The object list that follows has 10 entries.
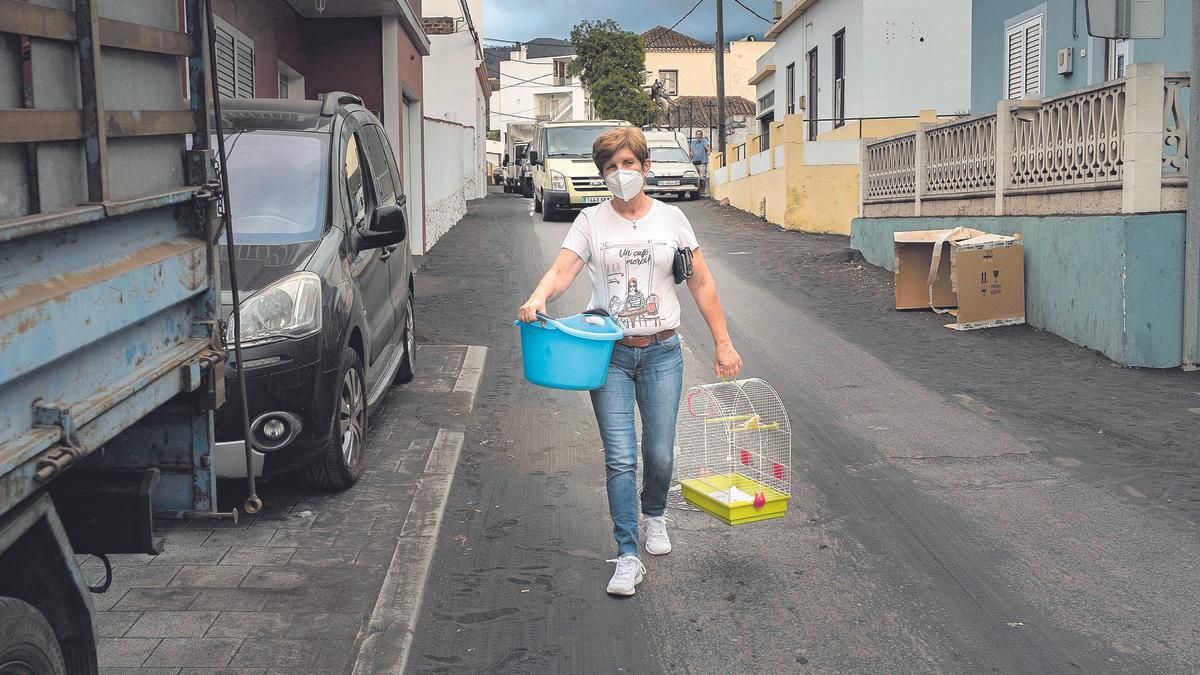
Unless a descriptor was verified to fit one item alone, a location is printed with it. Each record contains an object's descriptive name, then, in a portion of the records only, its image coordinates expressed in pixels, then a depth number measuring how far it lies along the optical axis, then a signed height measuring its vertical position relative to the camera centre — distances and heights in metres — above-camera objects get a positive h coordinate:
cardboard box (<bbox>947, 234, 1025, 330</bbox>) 11.52 -0.82
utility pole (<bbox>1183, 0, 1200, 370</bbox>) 9.45 -0.55
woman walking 4.87 -0.40
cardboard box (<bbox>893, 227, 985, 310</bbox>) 12.73 -0.82
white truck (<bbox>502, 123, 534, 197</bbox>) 40.50 +1.25
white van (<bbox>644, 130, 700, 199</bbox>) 31.02 +0.79
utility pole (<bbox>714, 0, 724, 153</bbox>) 39.25 +4.22
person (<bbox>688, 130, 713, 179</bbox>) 41.16 +1.72
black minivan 5.60 -0.38
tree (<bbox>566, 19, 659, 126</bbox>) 54.25 +6.21
